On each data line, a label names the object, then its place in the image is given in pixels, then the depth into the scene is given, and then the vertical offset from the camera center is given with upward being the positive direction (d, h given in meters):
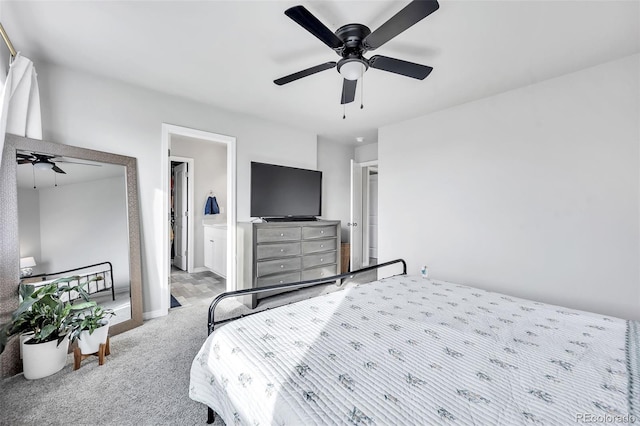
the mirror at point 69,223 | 1.92 -0.13
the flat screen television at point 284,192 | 3.57 +0.23
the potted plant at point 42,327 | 1.80 -0.84
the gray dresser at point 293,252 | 3.27 -0.61
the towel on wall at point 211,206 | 4.92 +0.04
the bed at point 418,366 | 0.82 -0.63
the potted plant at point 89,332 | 1.94 -0.93
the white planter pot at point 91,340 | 1.97 -1.01
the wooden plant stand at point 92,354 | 1.92 -1.12
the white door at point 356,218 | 4.25 -0.16
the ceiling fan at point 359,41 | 1.33 +0.99
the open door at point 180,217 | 4.91 -0.18
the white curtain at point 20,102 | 1.83 +0.80
